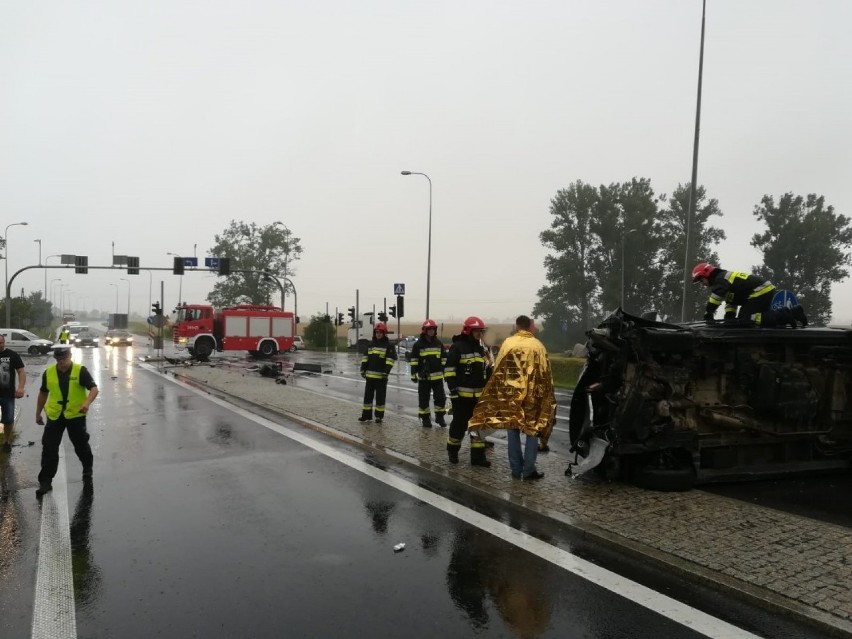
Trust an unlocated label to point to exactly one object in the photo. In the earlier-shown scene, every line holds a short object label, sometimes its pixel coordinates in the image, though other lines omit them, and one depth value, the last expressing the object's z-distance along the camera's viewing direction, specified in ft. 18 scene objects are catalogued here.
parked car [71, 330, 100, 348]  146.10
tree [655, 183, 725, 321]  182.19
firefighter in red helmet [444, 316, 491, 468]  22.21
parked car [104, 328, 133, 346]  146.92
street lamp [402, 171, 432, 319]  92.58
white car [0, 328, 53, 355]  110.52
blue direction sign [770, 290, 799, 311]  21.53
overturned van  18.90
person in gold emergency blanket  19.88
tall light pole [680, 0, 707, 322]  50.80
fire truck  99.30
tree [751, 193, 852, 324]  166.09
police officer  19.86
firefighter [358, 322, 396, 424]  31.42
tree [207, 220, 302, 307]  192.44
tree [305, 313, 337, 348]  143.23
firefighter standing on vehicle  21.24
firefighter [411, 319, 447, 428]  30.91
